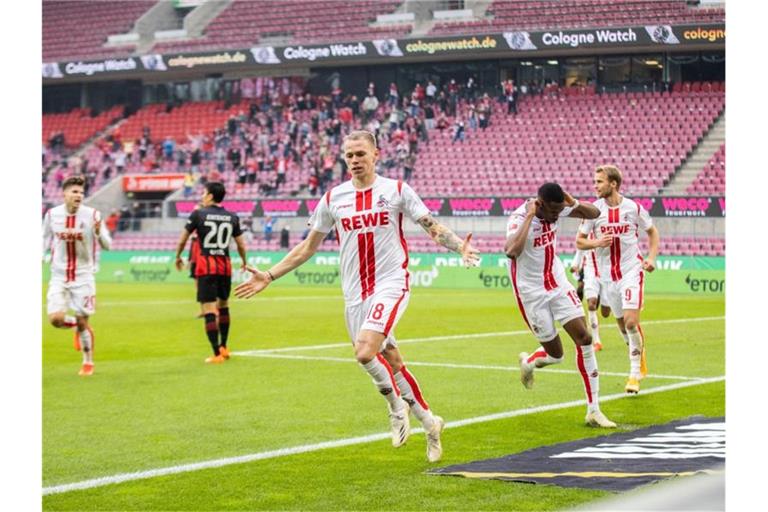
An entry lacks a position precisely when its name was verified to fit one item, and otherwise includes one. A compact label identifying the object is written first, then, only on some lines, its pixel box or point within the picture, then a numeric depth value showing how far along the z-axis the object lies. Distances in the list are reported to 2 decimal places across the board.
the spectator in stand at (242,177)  50.12
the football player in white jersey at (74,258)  14.05
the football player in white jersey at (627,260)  12.51
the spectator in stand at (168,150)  54.34
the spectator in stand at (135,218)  48.47
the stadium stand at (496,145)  43.00
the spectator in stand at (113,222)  48.80
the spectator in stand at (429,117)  48.53
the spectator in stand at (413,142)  47.66
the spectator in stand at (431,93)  49.69
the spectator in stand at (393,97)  50.12
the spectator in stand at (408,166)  46.31
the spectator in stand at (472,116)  47.67
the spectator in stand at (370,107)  50.47
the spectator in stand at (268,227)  43.31
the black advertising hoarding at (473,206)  36.50
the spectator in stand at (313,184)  46.75
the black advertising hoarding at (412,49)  43.72
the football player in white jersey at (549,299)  9.79
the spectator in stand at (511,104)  47.41
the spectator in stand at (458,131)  47.41
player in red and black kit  15.77
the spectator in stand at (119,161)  55.06
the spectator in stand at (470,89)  49.09
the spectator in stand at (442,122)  48.22
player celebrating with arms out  8.12
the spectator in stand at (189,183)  50.00
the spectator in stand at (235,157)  51.31
